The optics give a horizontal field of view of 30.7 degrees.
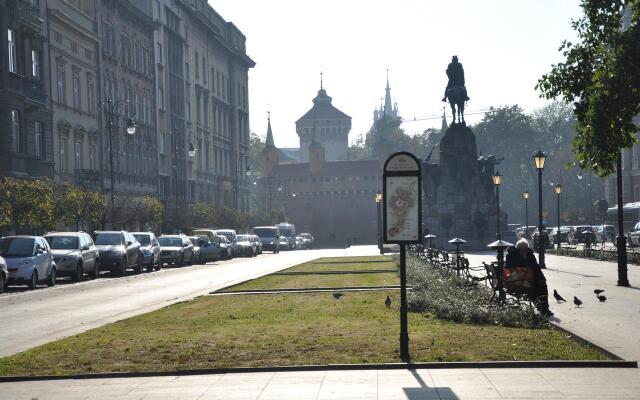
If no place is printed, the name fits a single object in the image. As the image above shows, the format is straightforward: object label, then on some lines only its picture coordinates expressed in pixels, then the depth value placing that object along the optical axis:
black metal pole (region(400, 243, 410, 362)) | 13.72
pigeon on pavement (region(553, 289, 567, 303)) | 22.31
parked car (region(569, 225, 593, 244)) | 79.25
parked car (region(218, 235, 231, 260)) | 66.88
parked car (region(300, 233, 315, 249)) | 119.64
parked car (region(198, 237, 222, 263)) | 63.03
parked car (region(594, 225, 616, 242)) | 83.12
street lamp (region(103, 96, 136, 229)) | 53.56
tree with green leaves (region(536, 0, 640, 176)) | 20.14
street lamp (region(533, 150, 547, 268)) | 41.53
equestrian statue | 75.25
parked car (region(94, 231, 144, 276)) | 42.56
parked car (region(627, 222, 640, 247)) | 66.27
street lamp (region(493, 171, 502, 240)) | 56.59
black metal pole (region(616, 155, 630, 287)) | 28.77
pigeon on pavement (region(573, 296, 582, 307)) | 20.98
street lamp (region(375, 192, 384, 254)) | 79.45
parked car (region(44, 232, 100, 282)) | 37.44
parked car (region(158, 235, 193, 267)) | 54.06
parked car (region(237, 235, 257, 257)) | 73.88
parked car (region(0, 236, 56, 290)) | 33.28
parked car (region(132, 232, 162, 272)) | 47.39
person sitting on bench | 20.39
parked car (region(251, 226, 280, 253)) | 90.56
